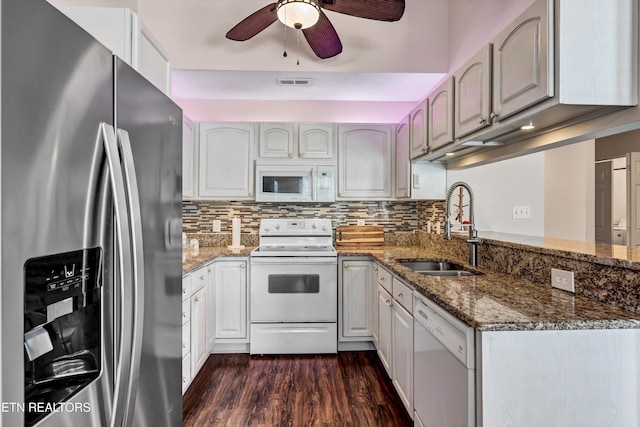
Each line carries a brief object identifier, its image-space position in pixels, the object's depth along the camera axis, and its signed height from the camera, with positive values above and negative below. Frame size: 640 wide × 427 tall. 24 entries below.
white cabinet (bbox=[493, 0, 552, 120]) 1.31 +0.64
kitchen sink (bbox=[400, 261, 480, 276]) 2.29 -0.40
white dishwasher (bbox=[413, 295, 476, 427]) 1.16 -0.63
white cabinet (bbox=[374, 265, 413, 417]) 1.88 -0.77
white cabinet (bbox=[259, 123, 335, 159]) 3.32 +0.69
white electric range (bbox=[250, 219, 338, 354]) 2.92 -0.78
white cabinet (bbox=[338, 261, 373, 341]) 2.99 -0.79
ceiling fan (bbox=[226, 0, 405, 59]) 1.97 +1.20
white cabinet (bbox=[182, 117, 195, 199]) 3.04 +0.49
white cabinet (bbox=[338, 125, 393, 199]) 3.38 +0.50
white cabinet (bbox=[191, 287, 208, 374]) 2.30 -0.84
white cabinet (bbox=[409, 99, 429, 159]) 2.65 +0.68
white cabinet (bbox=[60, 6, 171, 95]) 1.26 +0.68
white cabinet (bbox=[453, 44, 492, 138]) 1.75 +0.66
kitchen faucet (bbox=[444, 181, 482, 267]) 2.12 -0.16
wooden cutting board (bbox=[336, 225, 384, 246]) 3.50 -0.25
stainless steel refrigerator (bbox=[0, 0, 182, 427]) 0.56 -0.03
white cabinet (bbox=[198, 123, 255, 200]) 3.30 +0.49
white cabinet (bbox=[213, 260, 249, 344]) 2.96 -0.78
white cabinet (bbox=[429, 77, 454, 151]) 2.22 +0.67
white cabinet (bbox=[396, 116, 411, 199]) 3.08 +0.49
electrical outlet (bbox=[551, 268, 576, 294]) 1.49 -0.31
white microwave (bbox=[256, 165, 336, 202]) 3.24 +0.28
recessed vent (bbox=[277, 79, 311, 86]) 3.00 +1.15
